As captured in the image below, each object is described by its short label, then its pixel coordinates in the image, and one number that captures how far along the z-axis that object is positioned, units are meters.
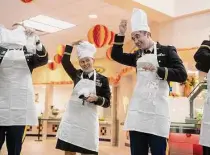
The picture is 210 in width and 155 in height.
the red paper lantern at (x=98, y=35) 5.51
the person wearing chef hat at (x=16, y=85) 2.18
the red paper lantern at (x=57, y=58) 7.39
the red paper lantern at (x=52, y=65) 10.21
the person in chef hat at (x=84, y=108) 2.66
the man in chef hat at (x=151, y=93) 1.92
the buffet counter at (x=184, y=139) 3.84
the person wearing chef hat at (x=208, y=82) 1.74
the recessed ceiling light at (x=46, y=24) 6.71
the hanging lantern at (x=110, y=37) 5.64
